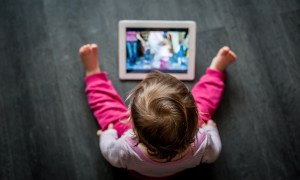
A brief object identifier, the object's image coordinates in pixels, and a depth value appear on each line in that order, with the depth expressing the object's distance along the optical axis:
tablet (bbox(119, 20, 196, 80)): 1.06
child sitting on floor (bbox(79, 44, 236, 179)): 0.68
